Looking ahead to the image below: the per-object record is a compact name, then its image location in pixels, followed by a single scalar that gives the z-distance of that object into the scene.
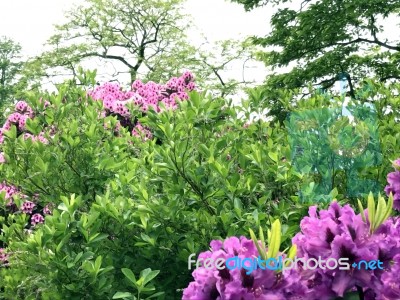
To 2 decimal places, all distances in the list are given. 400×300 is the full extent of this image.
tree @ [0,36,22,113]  42.81
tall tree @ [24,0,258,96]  28.03
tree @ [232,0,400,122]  17.20
